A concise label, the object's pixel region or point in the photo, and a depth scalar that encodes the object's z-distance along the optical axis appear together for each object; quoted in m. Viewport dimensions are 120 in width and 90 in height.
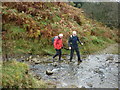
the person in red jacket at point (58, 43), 11.70
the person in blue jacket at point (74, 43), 11.60
